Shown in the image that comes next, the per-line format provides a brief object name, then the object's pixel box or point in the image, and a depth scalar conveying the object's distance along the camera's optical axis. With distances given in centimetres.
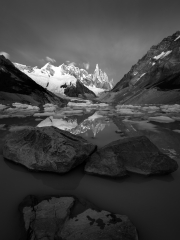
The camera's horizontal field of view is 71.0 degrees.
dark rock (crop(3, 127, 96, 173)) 311
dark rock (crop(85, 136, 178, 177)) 302
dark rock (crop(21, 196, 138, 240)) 158
